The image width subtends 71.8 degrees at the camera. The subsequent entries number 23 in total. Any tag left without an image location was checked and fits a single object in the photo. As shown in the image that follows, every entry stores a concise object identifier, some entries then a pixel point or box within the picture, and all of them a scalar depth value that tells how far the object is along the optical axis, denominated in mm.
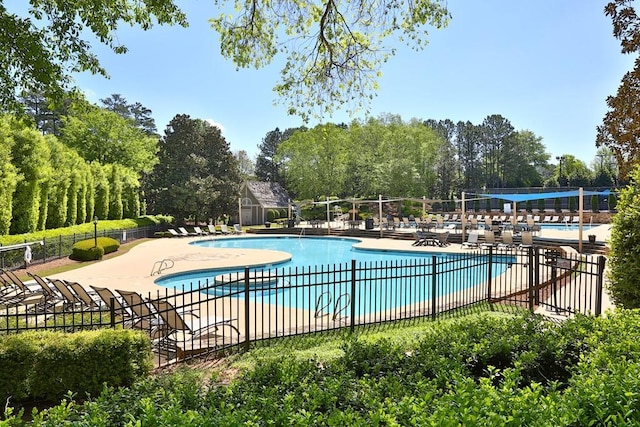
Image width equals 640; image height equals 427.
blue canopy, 29625
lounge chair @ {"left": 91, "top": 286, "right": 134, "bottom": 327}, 8578
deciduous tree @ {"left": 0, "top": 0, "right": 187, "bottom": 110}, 7961
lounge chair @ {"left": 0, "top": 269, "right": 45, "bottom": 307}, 10445
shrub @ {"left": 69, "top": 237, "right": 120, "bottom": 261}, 19625
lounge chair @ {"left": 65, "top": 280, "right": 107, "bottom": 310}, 9109
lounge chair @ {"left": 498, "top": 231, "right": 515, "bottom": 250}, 21609
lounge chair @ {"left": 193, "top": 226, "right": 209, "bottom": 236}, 34125
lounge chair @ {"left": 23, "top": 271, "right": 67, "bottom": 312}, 10367
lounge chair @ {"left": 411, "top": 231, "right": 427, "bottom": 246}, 25312
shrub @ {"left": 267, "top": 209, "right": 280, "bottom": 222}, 47703
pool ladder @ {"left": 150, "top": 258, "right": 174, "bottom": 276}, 16208
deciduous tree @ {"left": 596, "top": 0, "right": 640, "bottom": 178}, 11766
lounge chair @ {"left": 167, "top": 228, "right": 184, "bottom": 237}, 32281
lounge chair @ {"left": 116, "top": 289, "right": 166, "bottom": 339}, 7500
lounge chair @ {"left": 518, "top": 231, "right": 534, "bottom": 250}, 20781
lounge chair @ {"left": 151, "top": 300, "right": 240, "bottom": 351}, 7168
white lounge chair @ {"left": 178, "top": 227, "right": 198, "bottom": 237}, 32875
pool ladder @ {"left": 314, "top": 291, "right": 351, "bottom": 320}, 10060
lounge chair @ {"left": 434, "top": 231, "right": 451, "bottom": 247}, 24841
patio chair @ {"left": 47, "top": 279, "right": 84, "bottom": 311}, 9461
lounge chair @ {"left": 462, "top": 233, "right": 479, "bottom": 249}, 23594
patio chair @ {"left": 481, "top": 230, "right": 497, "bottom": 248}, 22781
